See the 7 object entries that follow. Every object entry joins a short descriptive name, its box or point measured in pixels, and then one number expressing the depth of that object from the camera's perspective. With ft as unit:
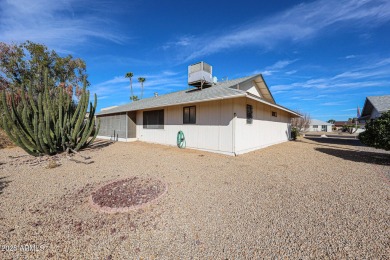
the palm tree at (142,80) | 133.12
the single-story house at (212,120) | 26.40
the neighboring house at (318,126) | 170.97
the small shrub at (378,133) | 21.66
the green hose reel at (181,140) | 32.71
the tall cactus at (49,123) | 23.25
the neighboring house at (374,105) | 44.72
